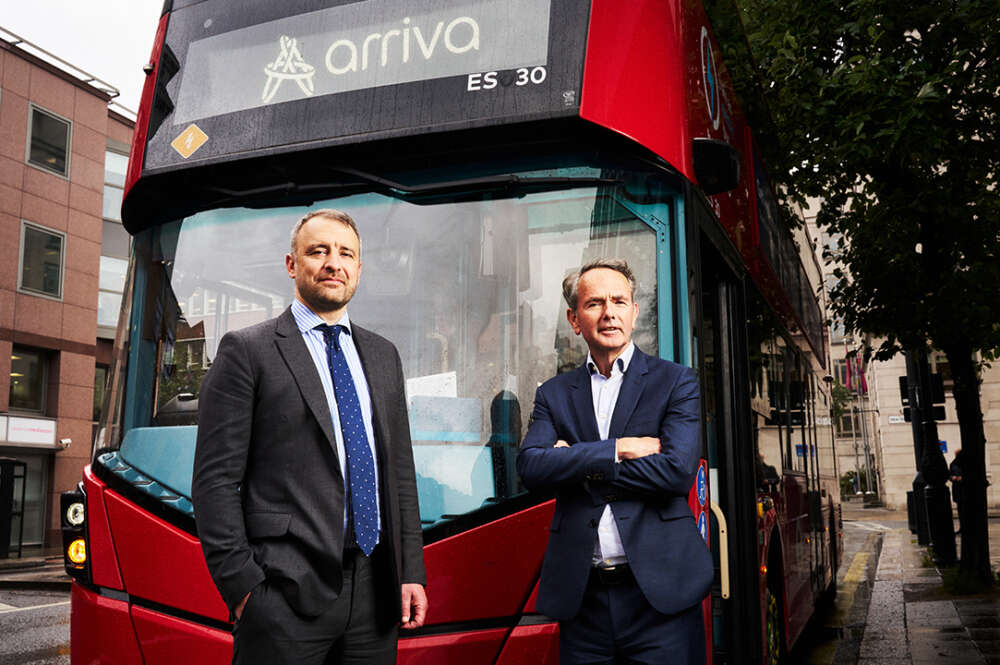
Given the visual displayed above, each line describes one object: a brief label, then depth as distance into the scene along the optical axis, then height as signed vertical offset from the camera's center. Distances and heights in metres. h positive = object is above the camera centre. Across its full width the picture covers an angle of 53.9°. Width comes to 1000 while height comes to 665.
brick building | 24.39 +4.63
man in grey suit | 2.48 -0.09
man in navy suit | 2.80 -0.20
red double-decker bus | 3.29 +0.79
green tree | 8.38 +2.71
